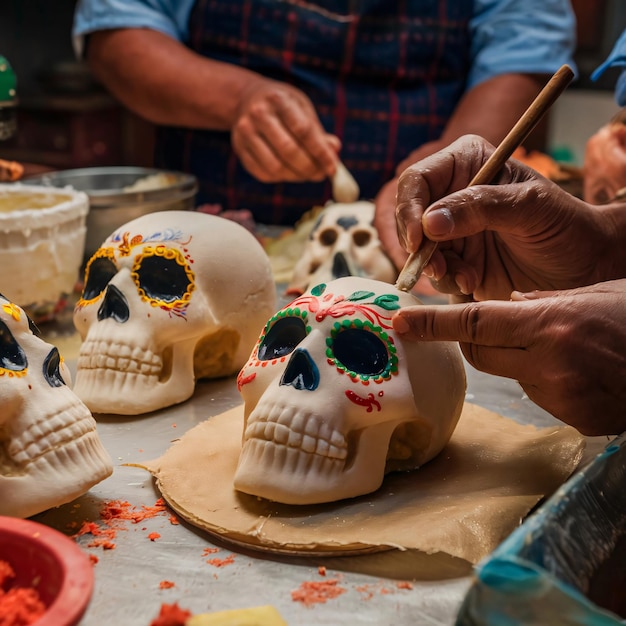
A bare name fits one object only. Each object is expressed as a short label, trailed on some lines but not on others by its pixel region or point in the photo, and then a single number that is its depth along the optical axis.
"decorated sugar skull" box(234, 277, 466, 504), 0.46
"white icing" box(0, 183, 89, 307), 0.69
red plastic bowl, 0.30
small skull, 0.85
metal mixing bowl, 0.82
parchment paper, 0.43
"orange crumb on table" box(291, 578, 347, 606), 0.40
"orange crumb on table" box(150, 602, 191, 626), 0.35
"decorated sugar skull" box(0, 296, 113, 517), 0.43
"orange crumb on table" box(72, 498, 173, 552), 0.44
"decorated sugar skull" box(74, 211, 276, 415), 0.59
